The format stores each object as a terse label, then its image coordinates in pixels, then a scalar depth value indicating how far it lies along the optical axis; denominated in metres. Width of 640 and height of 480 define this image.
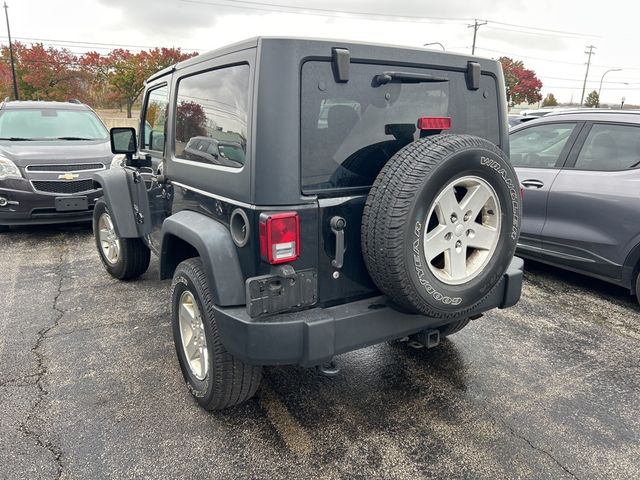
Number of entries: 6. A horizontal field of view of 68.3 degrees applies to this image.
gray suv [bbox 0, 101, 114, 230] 5.91
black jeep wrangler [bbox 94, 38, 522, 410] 2.04
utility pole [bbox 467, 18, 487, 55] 41.44
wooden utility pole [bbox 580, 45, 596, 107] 60.82
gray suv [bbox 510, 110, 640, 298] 3.96
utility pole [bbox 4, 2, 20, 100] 29.09
